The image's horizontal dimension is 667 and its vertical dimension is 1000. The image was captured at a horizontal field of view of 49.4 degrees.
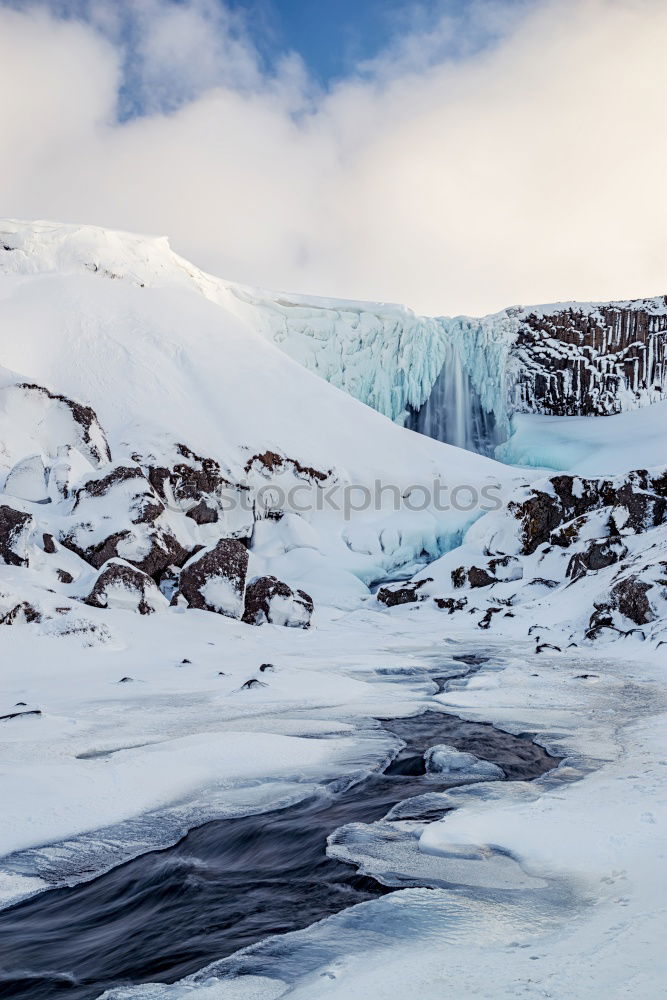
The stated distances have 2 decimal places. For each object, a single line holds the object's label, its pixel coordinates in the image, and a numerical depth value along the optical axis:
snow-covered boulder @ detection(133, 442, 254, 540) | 28.03
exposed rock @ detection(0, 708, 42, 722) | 6.14
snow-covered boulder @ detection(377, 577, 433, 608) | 24.22
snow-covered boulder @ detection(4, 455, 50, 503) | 19.98
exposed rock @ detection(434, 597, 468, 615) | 21.47
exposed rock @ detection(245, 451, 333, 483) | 32.47
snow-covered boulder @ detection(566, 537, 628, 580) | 18.08
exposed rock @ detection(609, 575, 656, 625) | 13.02
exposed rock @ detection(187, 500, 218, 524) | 27.79
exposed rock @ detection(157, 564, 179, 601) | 16.59
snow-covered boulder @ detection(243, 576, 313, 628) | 16.42
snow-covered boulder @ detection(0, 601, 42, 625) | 10.93
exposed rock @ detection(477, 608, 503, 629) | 17.71
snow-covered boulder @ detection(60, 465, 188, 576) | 16.92
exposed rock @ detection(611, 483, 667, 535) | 20.27
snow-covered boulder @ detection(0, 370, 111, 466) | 25.72
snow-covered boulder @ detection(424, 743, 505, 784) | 4.78
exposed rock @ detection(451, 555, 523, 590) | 23.19
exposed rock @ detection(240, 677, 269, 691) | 8.01
